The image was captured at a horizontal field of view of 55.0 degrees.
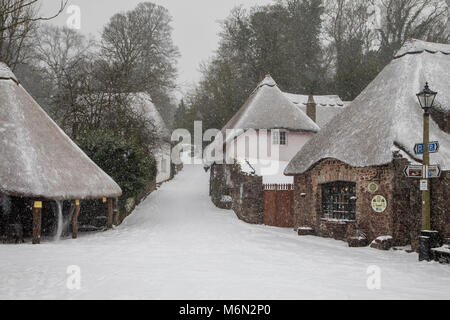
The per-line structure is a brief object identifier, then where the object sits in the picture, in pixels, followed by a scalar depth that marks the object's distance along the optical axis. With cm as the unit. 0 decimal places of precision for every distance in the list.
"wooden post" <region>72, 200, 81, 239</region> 1631
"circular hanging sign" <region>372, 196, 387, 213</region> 1412
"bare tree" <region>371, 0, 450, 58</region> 3691
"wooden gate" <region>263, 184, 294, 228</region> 1984
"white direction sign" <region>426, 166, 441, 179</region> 1115
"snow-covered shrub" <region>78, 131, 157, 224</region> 2002
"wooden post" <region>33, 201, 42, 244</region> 1465
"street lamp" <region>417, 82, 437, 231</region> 1140
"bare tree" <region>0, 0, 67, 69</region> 742
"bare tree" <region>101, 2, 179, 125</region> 3688
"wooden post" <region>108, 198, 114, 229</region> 1847
